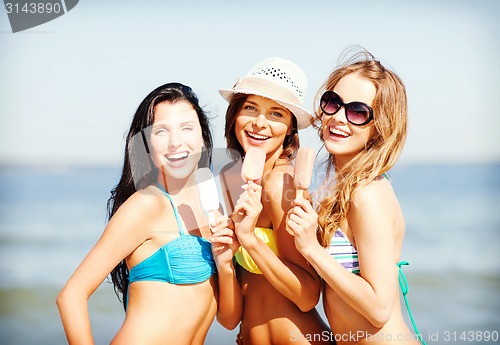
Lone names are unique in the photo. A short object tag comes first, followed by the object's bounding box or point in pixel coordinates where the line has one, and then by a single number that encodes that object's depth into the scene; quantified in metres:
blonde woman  2.87
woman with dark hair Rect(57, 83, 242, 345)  2.85
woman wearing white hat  2.99
